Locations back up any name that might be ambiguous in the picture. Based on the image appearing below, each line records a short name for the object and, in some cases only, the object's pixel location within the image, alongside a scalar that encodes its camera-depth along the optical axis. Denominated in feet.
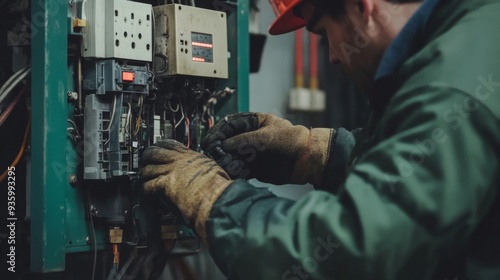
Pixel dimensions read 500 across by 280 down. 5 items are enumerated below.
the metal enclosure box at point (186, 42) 6.99
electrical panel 6.23
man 3.58
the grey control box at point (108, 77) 6.51
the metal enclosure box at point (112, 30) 6.50
